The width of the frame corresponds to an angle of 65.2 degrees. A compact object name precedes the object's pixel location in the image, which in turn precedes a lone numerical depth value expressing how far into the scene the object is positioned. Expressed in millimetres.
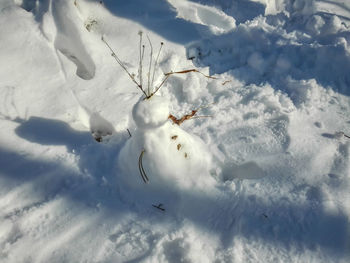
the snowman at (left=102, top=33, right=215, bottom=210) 1642
